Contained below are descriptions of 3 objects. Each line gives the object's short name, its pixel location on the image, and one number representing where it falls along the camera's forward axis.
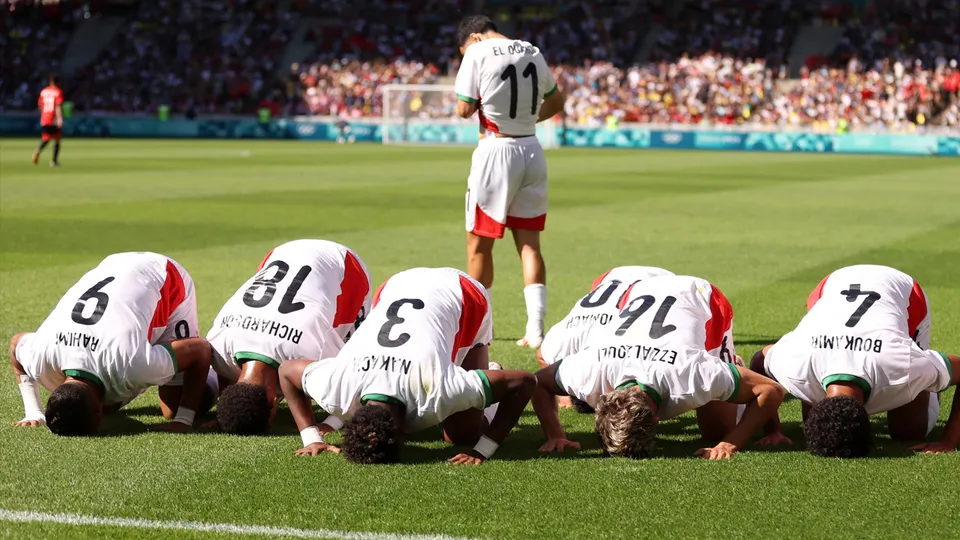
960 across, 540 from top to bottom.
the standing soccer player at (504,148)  9.09
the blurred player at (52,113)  29.95
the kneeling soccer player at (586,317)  7.00
